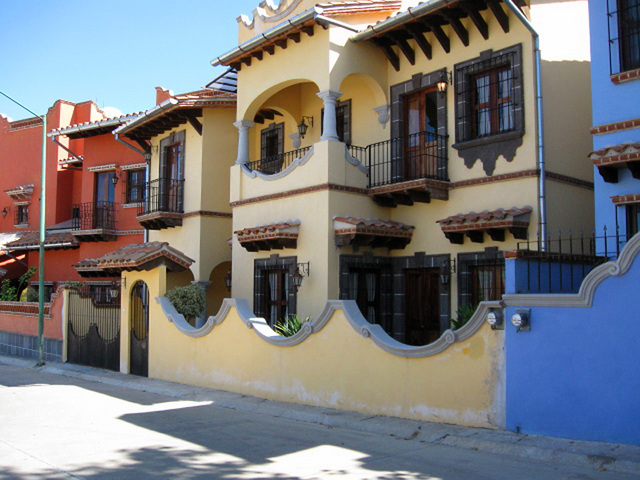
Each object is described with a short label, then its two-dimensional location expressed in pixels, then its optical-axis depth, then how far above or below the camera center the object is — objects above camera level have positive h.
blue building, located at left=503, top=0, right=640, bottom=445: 7.51 -0.72
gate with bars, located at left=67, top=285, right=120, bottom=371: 16.70 -1.15
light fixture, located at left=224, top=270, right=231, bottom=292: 18.75 +0.15
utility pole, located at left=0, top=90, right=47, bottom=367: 18.23 +0.05
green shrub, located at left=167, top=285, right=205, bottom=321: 15.40 -0.34
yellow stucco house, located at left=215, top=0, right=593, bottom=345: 12.89 +2.73
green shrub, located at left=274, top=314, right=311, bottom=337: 12.53 -0.81
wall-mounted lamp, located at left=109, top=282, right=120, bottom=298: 17.55 -0.22
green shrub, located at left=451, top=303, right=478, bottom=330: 11.05 -0.52
